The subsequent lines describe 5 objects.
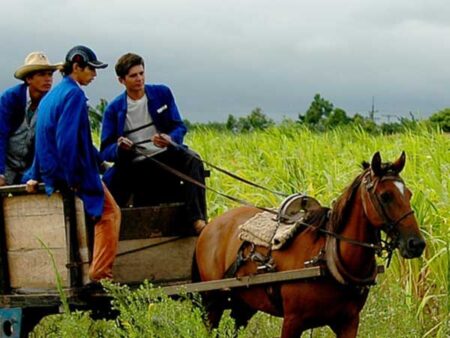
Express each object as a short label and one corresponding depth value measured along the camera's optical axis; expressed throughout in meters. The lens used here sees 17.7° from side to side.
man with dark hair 10.12
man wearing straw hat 10.31
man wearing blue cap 9.21
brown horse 8.21
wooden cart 9.65
